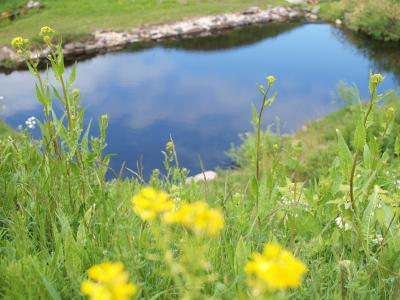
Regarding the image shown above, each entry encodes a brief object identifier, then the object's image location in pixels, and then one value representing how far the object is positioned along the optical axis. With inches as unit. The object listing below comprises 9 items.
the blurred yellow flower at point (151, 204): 31.0
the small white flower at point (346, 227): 71.0
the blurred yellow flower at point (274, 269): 23.9
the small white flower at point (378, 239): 67.9
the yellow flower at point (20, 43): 80.2
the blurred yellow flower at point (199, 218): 30.2
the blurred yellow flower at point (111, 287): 25.0
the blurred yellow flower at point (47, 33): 77.5
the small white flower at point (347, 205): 72.9
